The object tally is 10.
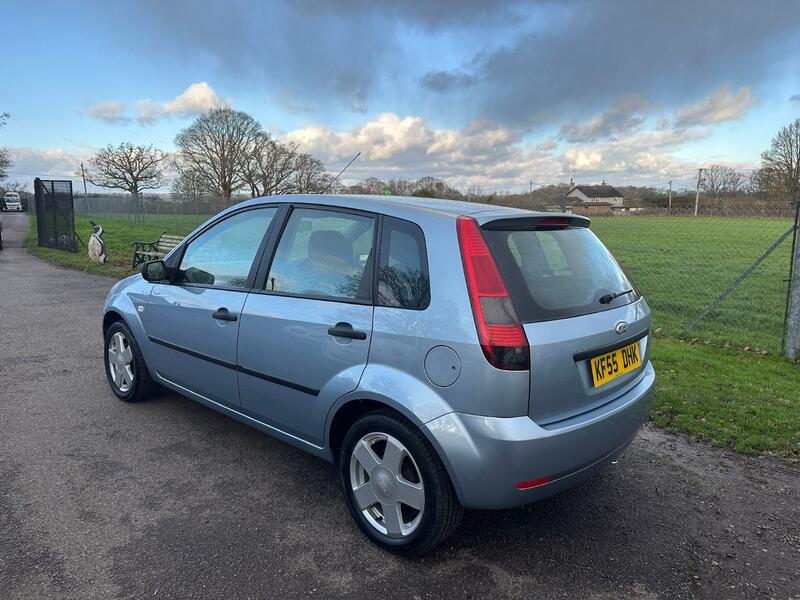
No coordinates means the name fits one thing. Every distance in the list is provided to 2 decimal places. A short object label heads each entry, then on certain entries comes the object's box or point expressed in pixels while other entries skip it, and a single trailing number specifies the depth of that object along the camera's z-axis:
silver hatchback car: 2.27
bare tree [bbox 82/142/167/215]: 56.03
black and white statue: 14.31
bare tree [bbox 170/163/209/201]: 43.44
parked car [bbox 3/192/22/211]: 56.28
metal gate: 17.14
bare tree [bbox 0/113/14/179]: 45.16
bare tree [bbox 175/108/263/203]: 46.91
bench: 12.75
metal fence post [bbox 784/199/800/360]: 5.64
